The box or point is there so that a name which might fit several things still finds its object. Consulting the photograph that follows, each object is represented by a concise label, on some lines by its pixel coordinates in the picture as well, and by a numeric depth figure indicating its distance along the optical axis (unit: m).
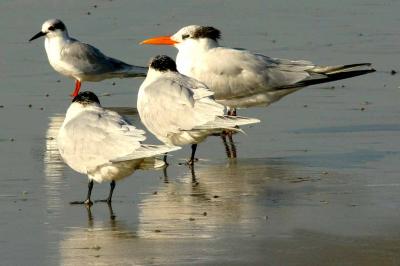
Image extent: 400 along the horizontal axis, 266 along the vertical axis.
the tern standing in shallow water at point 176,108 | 17.20
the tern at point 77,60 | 25.58
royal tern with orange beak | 20.97
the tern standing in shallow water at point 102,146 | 14.81
